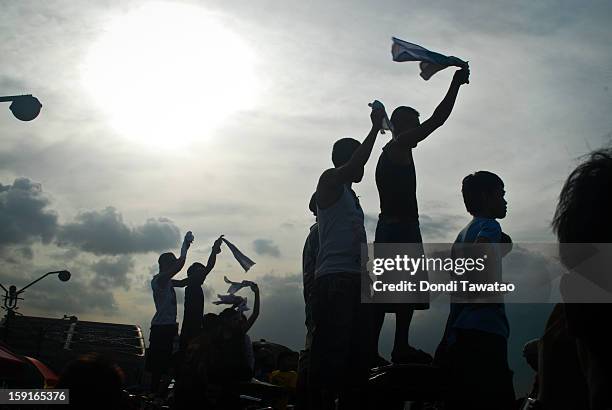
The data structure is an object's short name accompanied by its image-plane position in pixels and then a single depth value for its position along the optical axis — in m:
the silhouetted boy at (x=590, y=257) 1.33
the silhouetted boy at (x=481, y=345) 4.48
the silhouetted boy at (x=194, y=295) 9.93
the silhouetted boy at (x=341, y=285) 4.74
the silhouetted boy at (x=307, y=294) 5.18
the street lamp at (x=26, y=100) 13.34
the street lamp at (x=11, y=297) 29.00
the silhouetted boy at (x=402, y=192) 5.51
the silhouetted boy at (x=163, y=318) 9.32
